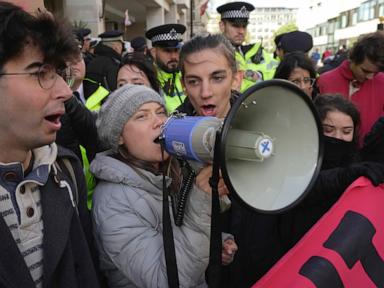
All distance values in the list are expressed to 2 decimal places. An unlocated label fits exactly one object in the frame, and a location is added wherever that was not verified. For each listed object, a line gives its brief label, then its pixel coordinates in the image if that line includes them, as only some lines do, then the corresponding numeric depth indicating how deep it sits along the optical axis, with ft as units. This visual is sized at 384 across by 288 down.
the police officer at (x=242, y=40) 14.30
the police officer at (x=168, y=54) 11.75
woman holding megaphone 4.26
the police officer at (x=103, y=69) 12.95
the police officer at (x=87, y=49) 19.67
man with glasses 3.94
